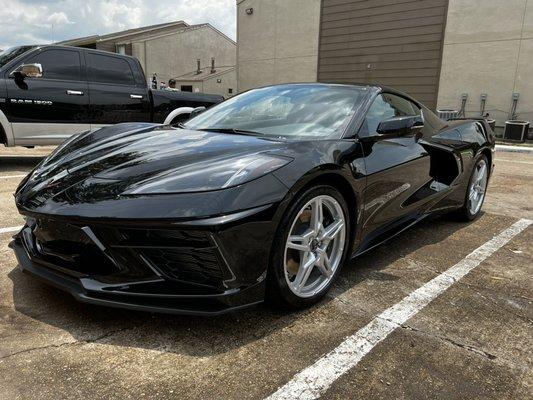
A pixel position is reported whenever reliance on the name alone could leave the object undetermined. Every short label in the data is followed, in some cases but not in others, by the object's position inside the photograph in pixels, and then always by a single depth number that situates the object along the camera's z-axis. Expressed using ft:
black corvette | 6.84
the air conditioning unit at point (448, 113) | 52.40
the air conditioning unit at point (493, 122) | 47.07
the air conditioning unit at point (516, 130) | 46.80
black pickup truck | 21.06
